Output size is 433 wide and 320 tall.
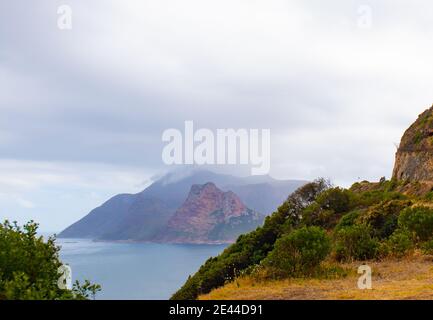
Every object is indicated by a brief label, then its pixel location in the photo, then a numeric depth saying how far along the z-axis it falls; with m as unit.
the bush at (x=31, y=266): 11.51
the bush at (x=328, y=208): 48.22
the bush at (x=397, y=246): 25.06
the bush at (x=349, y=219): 40.25
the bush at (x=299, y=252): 20.47
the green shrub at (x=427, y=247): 24.83
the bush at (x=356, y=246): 25.62
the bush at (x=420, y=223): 27.59
